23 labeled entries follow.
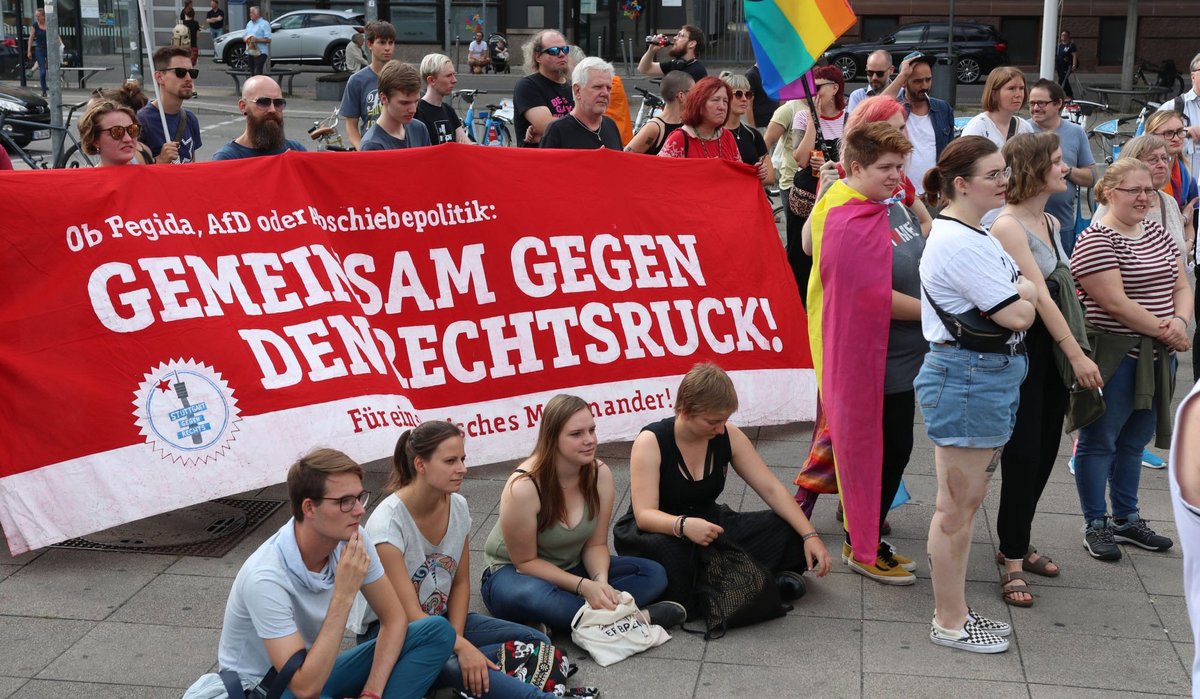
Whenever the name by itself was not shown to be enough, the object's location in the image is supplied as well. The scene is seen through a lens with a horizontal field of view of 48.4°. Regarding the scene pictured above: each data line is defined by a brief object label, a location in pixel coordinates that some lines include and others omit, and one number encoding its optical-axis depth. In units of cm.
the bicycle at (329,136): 968
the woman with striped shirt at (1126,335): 555
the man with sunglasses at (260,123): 695
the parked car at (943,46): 3266
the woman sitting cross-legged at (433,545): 437
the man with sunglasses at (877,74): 1044
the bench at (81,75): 2883
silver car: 3284
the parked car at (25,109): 1770
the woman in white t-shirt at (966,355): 453
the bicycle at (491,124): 1630
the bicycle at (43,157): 1245
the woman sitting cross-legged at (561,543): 479
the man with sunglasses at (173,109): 805
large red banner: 552
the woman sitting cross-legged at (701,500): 500
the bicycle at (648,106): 1544
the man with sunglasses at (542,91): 888
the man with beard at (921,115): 871
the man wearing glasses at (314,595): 378
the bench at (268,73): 2860
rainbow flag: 675
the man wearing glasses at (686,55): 1194
